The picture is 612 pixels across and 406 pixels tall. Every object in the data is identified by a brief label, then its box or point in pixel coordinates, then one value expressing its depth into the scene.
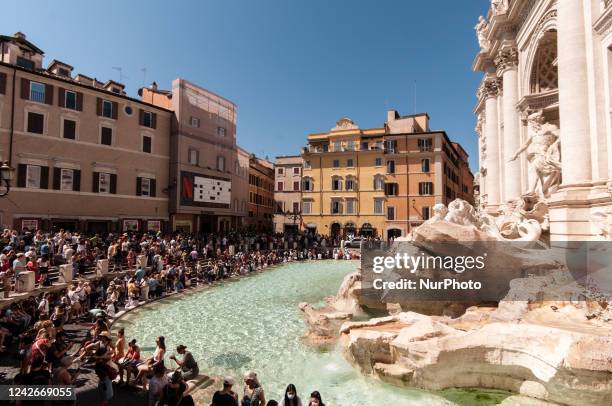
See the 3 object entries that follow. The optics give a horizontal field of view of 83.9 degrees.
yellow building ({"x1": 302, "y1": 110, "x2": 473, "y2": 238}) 37.69
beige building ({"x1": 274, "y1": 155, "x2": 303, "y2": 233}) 45.91
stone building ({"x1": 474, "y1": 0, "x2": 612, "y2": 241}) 9.84
